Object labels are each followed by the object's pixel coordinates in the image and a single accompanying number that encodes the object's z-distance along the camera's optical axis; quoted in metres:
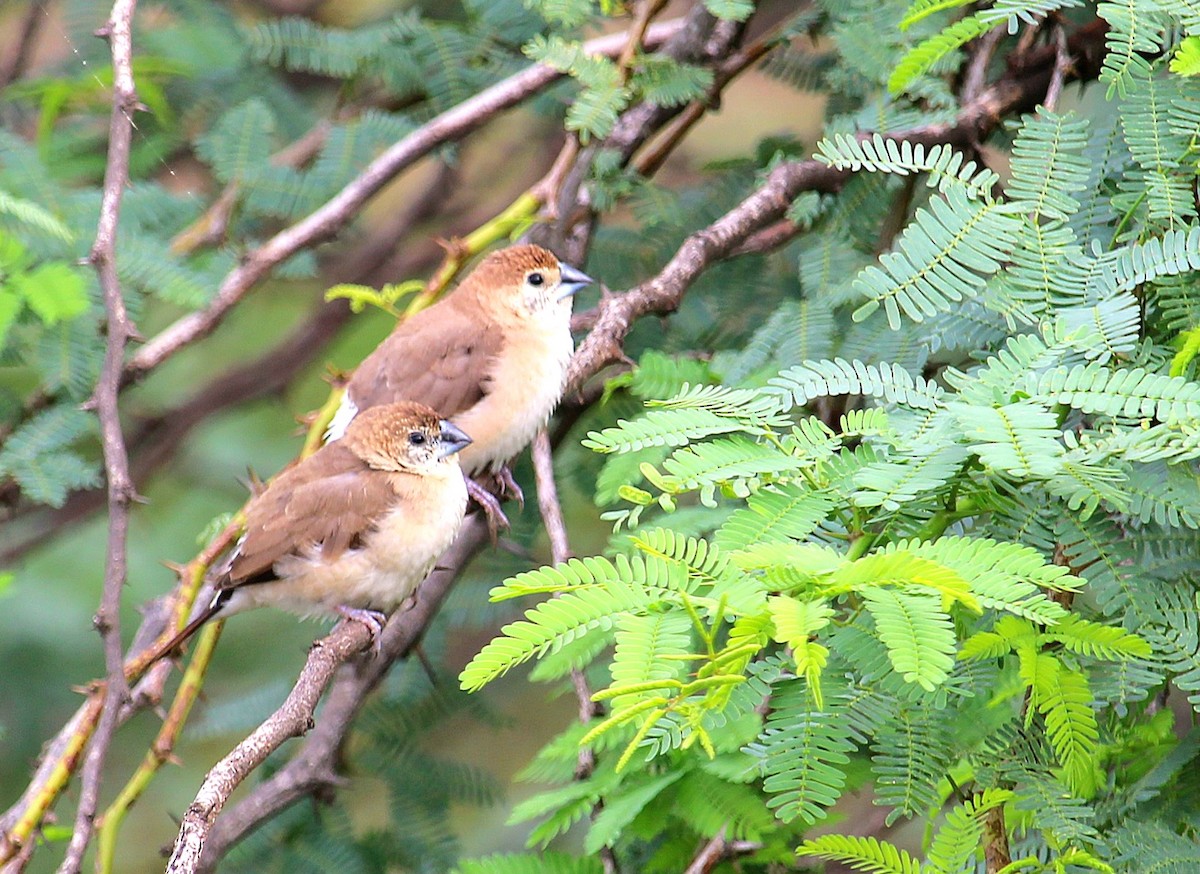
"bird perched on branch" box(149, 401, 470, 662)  7.45
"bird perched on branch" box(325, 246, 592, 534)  8.30
